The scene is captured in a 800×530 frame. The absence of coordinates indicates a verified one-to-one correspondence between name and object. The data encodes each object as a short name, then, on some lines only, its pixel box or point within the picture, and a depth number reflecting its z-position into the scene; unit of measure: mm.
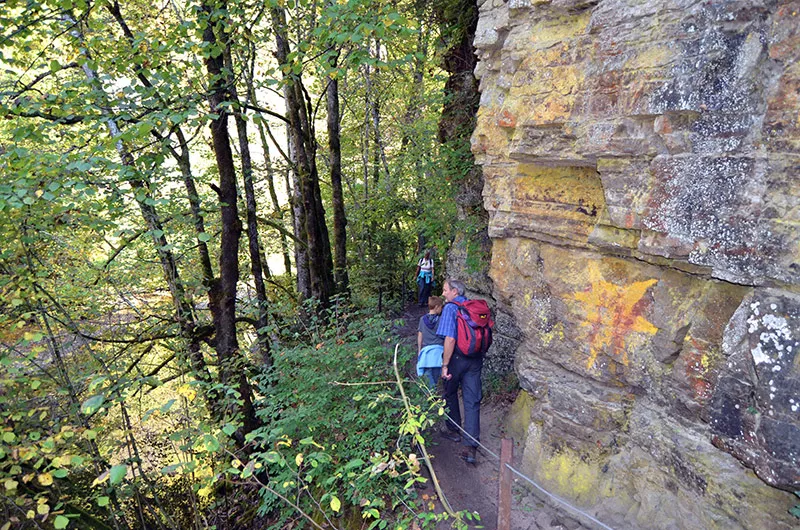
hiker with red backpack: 5781
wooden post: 3787
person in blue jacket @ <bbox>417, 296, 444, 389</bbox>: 6355
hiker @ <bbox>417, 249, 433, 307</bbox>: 12117
